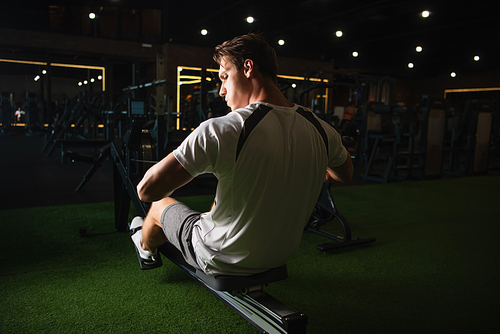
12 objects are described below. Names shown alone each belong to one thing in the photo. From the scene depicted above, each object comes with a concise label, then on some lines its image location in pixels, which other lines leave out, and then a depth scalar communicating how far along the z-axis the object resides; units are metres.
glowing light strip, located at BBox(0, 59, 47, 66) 10.59
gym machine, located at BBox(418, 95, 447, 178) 5.56
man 1.02
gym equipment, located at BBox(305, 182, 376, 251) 2.51
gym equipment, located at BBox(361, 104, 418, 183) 5.39
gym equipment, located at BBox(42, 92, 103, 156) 7.25
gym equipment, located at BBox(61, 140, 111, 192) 2.91
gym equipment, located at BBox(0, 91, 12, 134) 10.50
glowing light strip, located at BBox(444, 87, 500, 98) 13.99
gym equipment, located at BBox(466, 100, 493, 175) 6.15
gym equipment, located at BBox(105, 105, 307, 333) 1.17
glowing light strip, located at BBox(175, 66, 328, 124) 11.06
